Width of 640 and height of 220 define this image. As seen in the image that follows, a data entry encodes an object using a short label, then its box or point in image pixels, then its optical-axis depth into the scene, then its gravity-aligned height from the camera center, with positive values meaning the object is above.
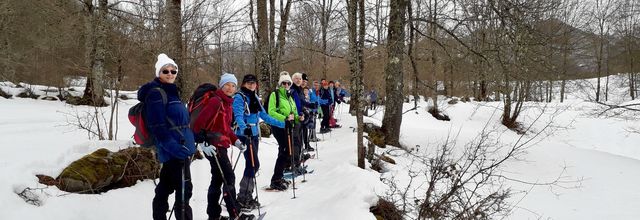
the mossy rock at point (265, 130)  10.58 -1.16
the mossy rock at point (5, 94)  14.27 -0.32
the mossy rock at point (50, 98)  14.97 -0.47
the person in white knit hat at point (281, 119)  5.93 -0.50
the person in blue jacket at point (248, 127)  5.01 -0.50
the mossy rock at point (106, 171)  4.25 -1.00
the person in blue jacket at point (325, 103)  12.34 -0.49
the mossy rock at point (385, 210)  4.94 -1.54
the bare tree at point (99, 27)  6.14 +0.91
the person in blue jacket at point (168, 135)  3.36 -0.43
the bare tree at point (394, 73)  9.12 +0.36
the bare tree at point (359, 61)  6.77 +0.47
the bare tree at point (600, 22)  33.16 +5.70
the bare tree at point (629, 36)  30.24 +4.24
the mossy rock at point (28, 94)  14.91 -0.33
